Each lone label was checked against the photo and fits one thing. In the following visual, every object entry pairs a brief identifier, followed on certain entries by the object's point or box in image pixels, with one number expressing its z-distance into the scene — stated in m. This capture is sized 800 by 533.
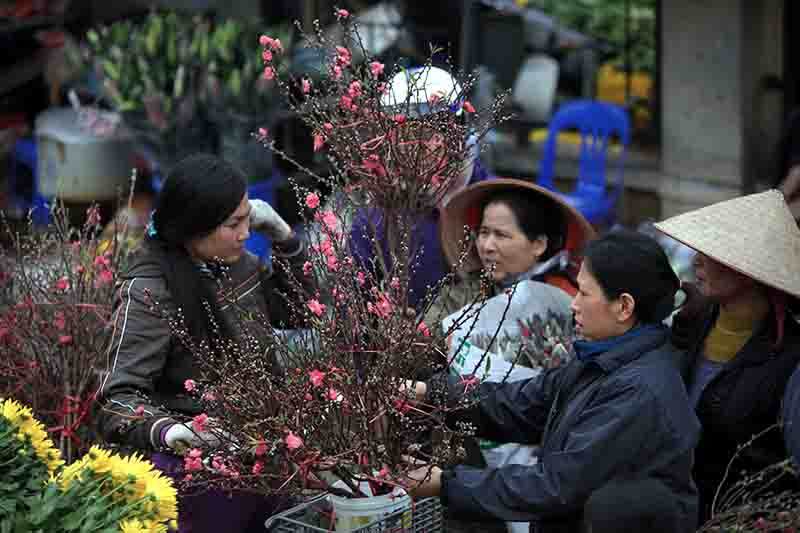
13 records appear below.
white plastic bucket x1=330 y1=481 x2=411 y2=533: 5.39
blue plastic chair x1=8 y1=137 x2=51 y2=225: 14.34
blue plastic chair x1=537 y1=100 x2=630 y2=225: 13.36
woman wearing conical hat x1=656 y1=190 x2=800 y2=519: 5.76
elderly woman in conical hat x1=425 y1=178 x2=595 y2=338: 7.17
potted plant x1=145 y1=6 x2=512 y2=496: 5.18
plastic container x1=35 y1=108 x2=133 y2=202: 13.35
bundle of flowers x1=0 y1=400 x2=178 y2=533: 4.89
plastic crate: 5.40
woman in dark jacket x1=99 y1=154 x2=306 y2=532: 6.23
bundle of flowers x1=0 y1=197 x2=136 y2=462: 6.80
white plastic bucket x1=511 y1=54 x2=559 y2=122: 15.48
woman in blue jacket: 5.29
